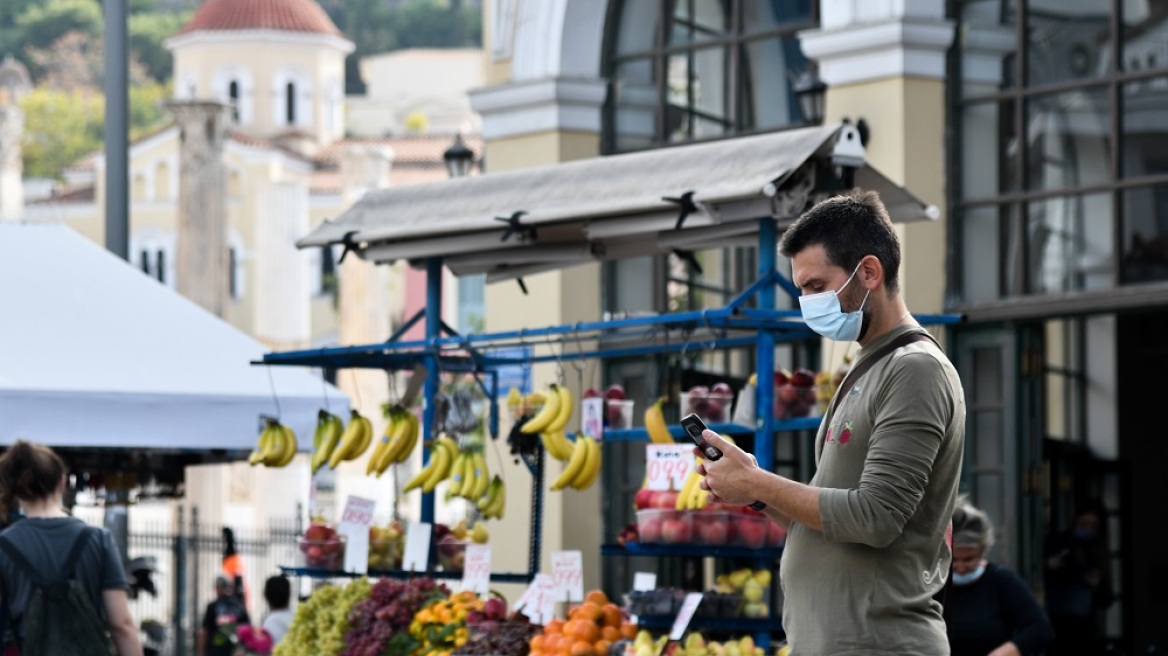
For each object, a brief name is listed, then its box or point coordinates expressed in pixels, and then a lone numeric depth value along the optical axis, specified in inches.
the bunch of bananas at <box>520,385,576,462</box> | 382.3
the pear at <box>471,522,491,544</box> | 412.4
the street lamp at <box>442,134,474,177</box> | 600.4
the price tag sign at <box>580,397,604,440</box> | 377.1
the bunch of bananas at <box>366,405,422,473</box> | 416.8
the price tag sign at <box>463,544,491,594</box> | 385.4
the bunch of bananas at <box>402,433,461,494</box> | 400.8
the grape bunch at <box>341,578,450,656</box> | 372.5
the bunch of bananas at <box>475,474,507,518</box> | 410.3
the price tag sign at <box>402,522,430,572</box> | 404.2
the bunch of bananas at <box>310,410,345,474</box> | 415.5
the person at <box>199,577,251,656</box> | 594.5
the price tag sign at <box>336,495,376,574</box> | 405.7
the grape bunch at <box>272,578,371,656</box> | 379.9
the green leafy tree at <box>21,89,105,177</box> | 4544.8
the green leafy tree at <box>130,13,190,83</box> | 5447.8
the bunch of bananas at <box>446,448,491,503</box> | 401.4
